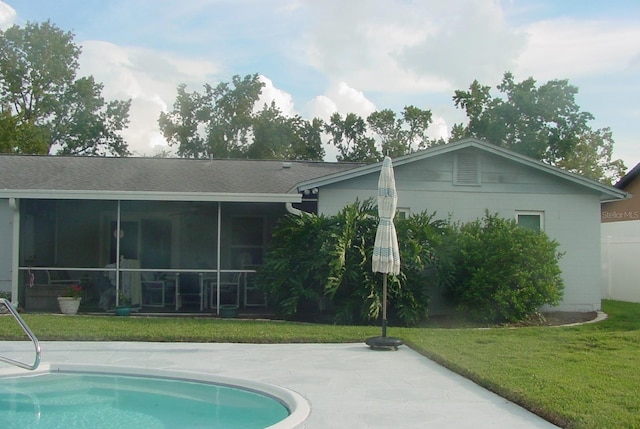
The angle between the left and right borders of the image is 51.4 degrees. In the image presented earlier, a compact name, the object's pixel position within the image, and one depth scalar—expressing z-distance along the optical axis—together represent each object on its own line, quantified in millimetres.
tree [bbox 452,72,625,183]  36062
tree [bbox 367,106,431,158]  41188
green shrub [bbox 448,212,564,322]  13117
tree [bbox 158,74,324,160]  40469
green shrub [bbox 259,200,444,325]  12883
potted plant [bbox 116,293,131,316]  13906
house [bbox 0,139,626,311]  14492
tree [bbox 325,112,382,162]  41344
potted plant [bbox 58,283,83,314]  13836
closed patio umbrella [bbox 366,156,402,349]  10344
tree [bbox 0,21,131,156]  36844
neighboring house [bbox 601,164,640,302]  18016
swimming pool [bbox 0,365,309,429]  6918
